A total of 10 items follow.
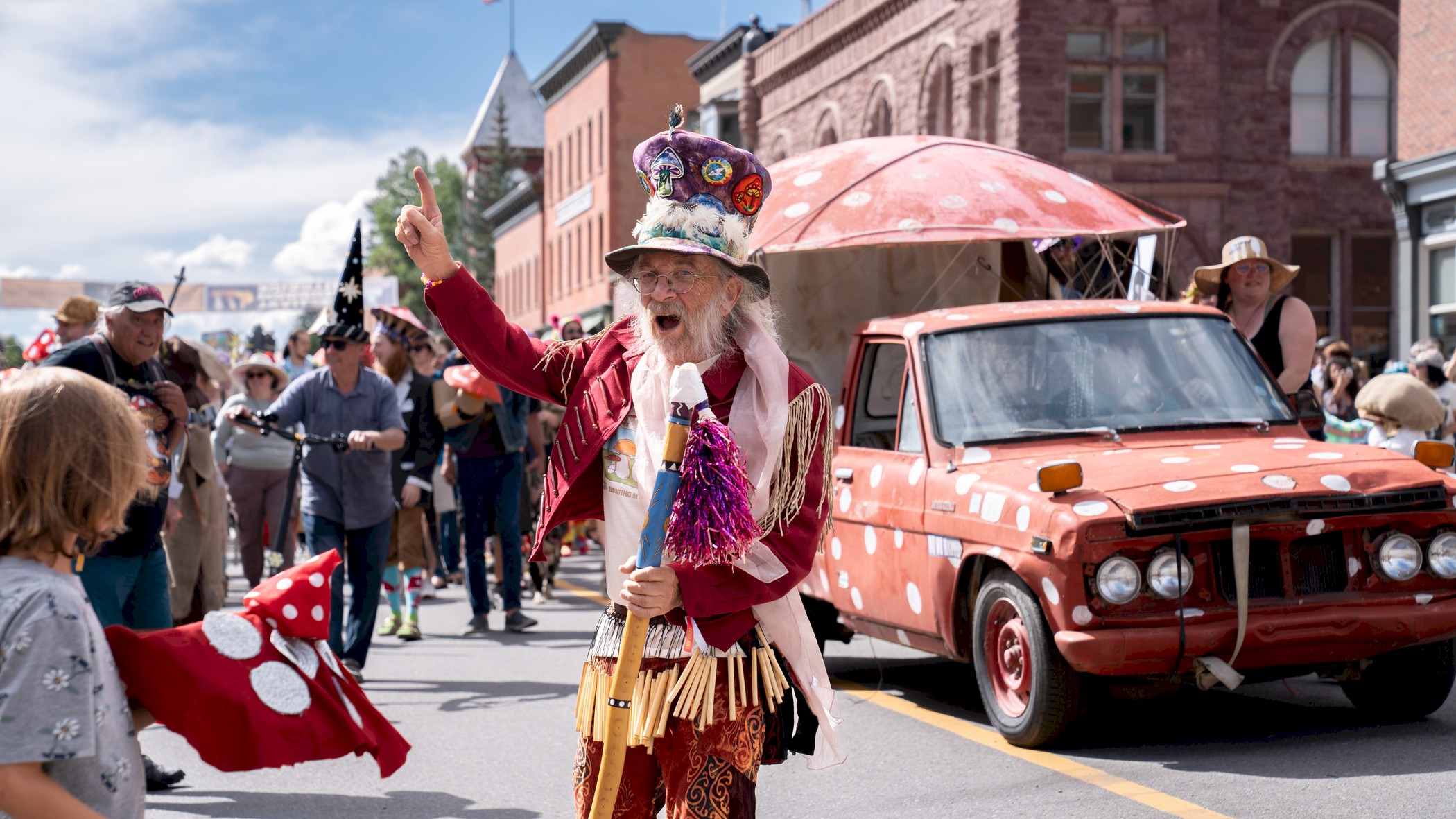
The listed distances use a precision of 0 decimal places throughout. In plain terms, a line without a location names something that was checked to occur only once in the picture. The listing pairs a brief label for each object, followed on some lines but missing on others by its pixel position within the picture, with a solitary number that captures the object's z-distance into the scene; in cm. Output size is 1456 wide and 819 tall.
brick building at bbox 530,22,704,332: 5809
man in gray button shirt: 884
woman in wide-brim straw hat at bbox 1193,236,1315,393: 865
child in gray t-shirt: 238
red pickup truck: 599
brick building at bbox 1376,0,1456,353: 2231
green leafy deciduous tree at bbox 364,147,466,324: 9869
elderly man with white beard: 344
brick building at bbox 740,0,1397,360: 2789
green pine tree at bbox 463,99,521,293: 9050
